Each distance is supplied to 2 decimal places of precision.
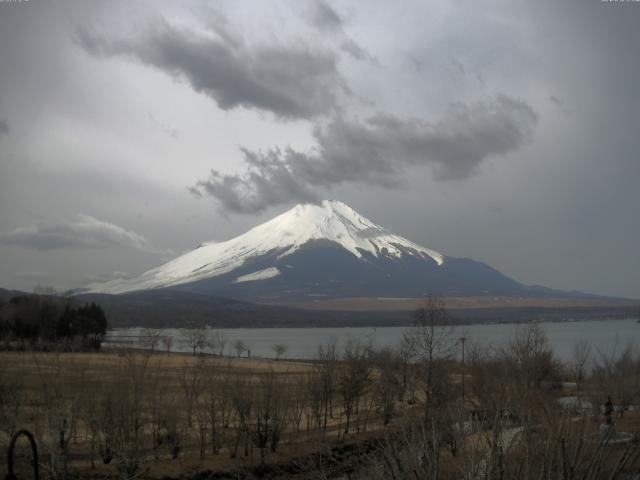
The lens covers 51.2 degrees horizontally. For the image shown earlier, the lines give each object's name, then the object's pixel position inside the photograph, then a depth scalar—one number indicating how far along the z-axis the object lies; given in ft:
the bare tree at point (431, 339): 105.70
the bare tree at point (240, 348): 345.84
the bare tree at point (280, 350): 325.62
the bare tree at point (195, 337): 354.54
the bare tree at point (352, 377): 117.07
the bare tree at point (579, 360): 116.61
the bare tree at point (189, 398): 90.79
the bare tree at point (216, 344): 420.95
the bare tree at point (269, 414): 90.79
